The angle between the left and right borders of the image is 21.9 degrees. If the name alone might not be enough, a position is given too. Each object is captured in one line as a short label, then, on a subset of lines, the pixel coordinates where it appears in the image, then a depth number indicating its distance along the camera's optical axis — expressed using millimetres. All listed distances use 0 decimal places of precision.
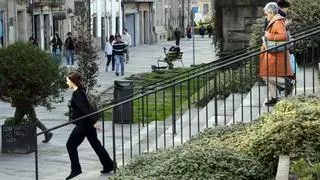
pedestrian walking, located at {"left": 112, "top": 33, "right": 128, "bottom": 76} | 32831
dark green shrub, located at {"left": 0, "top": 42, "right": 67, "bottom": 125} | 14117
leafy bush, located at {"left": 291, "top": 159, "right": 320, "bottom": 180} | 6078
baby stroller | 34281
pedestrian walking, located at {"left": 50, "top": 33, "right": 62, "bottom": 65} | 40062
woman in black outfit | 11070
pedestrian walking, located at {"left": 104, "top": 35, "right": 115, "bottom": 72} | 35628
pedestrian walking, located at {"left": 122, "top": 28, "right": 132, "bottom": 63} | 37550
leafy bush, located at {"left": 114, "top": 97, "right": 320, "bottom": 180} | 7523
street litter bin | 18344
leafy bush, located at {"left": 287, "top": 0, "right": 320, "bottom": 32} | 16797
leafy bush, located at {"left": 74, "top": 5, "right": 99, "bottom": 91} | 19891
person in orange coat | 10555
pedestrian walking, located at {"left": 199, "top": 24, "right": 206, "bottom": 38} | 81625
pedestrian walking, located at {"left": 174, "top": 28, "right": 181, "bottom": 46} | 64350
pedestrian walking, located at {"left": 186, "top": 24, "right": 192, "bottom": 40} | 79500
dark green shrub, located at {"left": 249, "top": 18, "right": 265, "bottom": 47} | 16661
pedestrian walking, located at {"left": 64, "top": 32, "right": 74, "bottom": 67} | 37134
